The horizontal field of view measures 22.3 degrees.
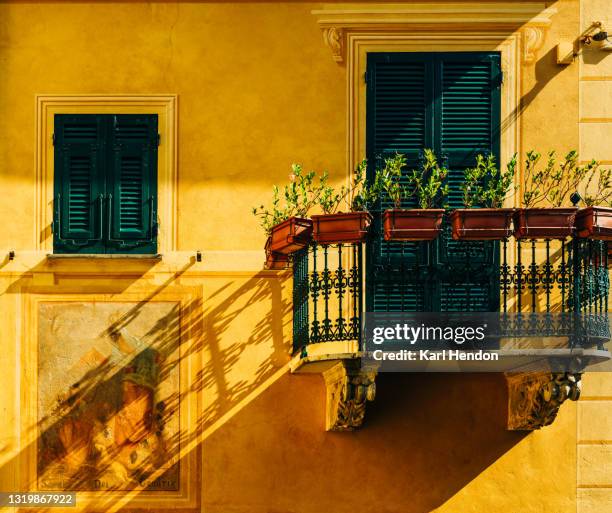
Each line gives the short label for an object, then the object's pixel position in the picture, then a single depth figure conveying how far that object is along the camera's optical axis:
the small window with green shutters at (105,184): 12.95
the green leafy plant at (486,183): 11.78
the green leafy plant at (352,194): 11.96
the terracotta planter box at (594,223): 11.30
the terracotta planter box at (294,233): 11.69
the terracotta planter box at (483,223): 11.34
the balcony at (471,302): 11.62
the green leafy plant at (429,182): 11.78
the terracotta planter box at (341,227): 11.41
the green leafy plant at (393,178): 11.71
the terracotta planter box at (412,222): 11.34
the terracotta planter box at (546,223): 11.33
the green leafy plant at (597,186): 12.38
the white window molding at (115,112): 12.99
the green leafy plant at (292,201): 12.16
